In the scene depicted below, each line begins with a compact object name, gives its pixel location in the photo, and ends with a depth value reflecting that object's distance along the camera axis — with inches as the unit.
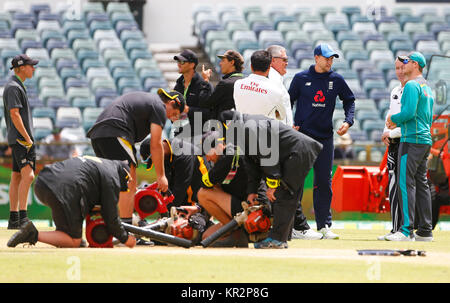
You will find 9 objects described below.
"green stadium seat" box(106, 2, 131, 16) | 944.3
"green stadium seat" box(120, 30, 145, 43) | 908.0
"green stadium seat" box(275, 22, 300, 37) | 930.6
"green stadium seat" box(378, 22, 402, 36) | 965.8
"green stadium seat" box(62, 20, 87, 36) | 901.8
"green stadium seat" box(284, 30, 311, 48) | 905.5
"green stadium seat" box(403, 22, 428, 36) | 967.0
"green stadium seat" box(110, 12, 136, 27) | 932.0
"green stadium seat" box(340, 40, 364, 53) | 912.9
